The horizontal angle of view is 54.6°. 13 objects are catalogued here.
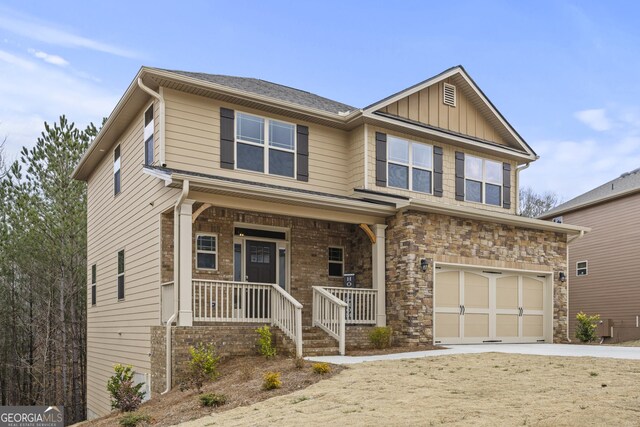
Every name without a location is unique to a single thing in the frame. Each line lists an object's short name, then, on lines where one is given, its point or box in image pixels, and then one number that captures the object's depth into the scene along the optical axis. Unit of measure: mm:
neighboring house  22172
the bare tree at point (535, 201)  42438
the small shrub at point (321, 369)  9648
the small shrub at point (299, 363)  10211
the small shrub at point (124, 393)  10508
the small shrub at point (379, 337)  13773
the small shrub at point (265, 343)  11992
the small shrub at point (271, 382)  9086
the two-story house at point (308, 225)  12820
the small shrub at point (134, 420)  9039
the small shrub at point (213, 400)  8930
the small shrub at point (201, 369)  10648
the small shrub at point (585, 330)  17938
